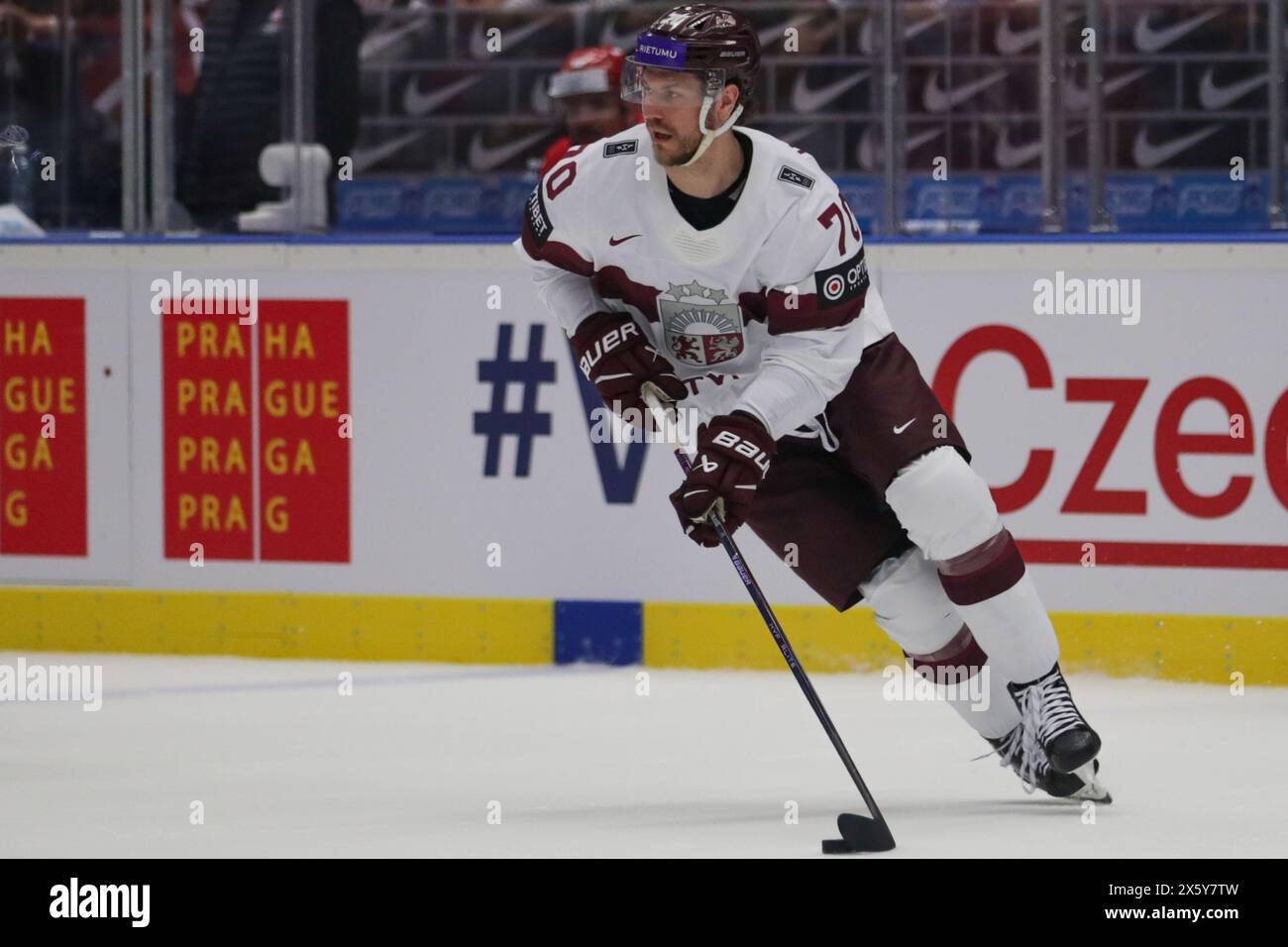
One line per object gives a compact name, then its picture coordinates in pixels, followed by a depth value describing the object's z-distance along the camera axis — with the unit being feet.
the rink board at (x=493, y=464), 34.91
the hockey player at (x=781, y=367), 24.47
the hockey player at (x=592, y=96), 39.60
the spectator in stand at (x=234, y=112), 39.60
